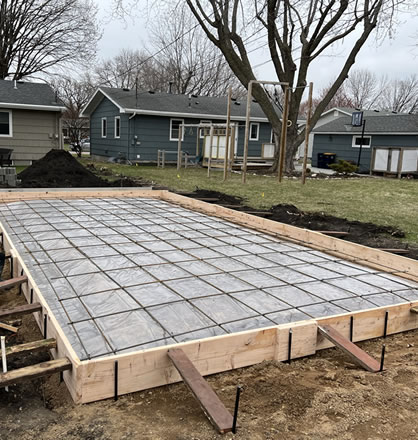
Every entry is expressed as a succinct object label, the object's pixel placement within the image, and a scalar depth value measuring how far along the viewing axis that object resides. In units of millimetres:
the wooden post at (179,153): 14961
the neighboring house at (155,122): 16812
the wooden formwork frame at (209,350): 2080
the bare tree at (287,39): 13523
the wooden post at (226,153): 11133
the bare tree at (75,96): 27572
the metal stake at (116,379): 2096
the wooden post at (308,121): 9936
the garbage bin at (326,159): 19172
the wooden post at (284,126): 10203
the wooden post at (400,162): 15078
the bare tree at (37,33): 19484
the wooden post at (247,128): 10106
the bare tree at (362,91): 44344
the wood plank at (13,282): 3219
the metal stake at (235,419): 1820
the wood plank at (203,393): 1804
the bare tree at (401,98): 41656
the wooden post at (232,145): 13000
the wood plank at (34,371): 1995
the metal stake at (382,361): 2328
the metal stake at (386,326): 2887
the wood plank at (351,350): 2327
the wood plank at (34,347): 2275
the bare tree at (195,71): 32094
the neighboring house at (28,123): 13297
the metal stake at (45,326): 2664
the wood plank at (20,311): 2730
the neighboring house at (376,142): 15359
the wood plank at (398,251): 4492
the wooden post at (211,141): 12784
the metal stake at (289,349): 2533
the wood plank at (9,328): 2857
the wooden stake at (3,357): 2146
